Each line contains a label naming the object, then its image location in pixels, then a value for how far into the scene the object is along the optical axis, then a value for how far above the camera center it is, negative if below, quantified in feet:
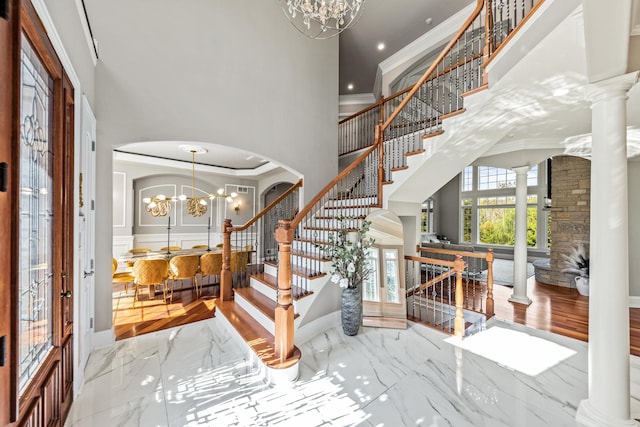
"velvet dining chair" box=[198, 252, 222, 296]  15.14 -3.03
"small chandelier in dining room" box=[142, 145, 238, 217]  17.93 +0.53
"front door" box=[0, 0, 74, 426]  3.39 -0.30
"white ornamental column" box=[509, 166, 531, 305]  14.51 -1.71
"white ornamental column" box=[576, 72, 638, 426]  5.66 -1.12
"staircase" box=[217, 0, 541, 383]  7.98 -2.41
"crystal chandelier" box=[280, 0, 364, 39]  8.27 +11.09
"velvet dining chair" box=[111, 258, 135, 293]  13.93 -3.54
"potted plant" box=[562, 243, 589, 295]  15.74 -3.30
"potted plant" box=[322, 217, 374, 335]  10.07 -2.17
